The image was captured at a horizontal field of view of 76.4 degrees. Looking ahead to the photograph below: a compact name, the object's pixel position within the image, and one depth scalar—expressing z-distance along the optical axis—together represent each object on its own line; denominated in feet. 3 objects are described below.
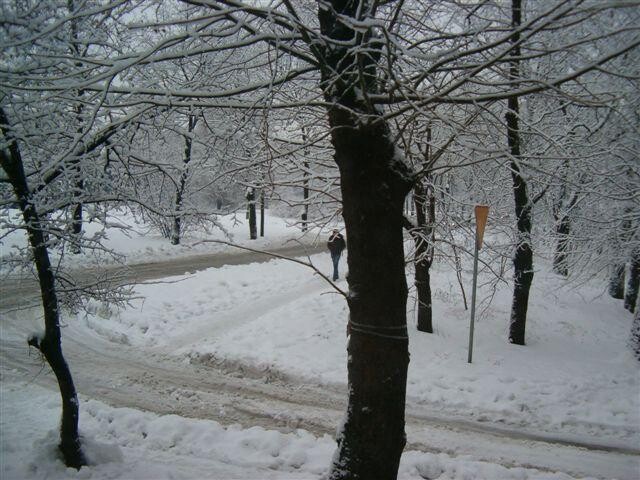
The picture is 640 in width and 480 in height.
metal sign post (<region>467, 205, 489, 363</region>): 24.39
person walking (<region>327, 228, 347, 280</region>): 47.16
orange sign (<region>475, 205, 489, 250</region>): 24.45
